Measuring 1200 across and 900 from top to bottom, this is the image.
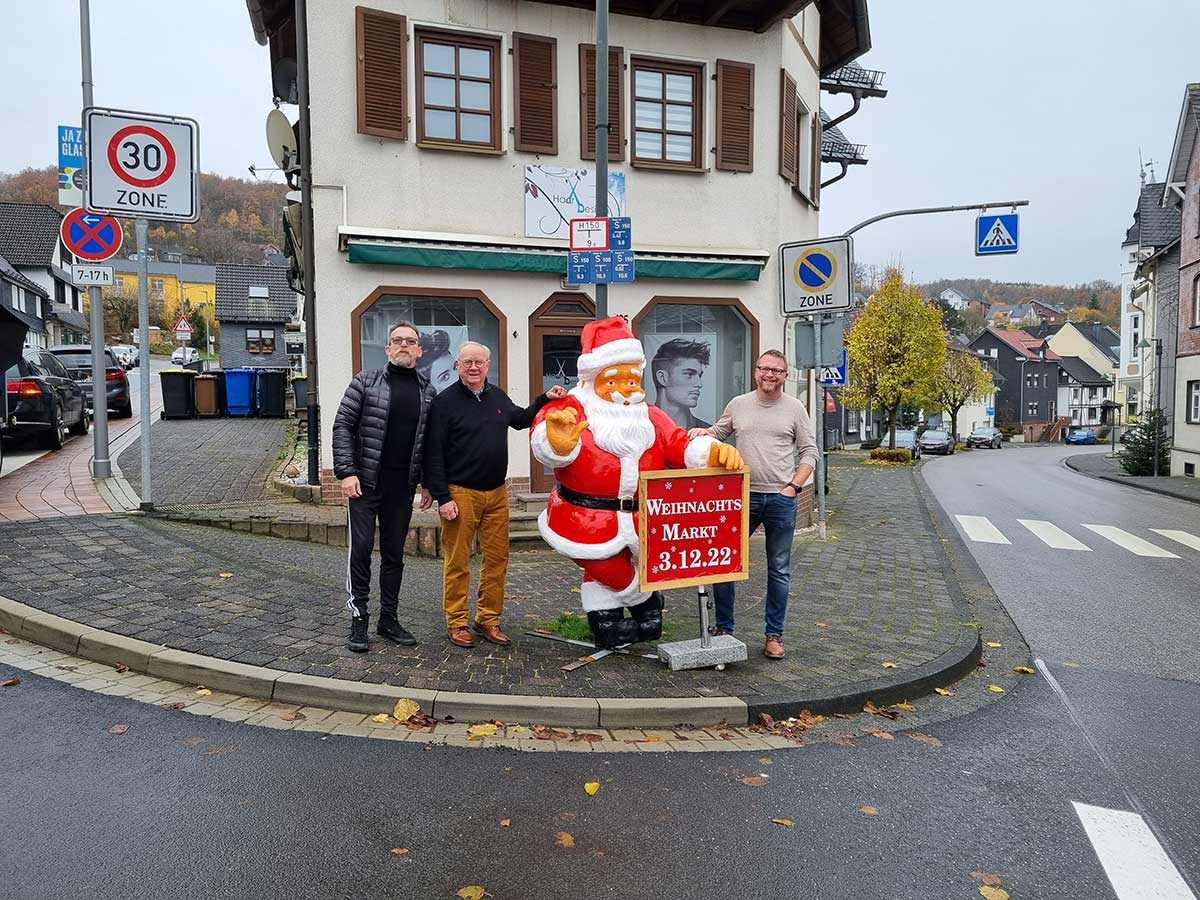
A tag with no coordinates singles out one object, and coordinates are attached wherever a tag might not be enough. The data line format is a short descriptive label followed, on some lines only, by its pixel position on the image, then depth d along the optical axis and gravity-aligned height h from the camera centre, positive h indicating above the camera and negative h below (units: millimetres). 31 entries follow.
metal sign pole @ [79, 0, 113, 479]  10602 +621
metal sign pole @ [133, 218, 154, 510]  8539 +601
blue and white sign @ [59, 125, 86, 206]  11492 +3320
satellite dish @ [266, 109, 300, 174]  11805 +3618
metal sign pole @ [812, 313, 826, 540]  11141 -99
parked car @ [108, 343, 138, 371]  49431 +3281
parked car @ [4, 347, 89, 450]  12727 +136
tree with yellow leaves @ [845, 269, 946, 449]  34812 +2464
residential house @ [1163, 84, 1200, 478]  26547 +2402
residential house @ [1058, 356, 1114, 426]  90188 +1206
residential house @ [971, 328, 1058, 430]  89125 +2025
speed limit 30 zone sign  8086 +2285
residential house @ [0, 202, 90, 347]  58125 +10696
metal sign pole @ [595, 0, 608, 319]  8609 +2791
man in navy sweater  5613 -433
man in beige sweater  5949 -392
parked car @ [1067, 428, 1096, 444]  69625 -2525
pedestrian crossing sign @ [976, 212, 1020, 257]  17266 +3392
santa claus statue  5473 -319
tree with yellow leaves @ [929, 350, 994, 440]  54581 +1609
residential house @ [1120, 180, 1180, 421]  31891 +4580
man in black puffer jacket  5473 -282
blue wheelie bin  21438 +442
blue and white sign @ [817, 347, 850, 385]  12566 +463
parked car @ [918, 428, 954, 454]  46219 -1897
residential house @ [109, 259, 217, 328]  86562 +13493
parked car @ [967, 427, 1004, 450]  58438 -2127
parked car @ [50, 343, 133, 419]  19641 +830
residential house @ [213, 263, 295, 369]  50688 +5015
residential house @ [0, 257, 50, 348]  47938 +6862
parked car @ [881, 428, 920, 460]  44219 -1758
